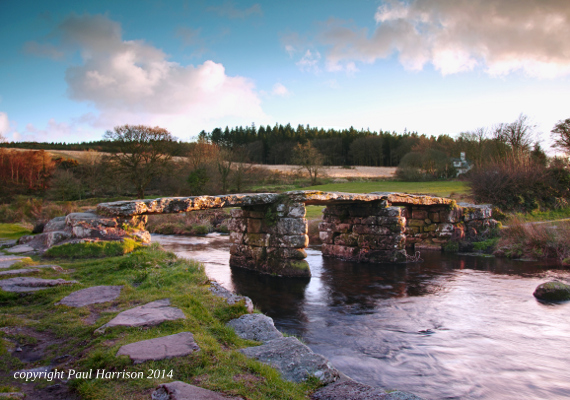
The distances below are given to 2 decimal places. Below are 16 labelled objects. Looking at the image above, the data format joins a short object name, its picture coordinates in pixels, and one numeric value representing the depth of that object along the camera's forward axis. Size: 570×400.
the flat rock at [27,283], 4.16
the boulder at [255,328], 3.69
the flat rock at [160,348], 2.67
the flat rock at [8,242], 7.42
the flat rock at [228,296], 4.51
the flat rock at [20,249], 6.62
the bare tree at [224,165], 32.75
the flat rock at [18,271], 4.68
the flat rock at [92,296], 3.96
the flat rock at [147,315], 3.29
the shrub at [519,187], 18.14
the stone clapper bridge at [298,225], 7.31
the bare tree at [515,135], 26.53
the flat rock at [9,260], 5.22
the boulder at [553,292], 8.03
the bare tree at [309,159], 43.41
